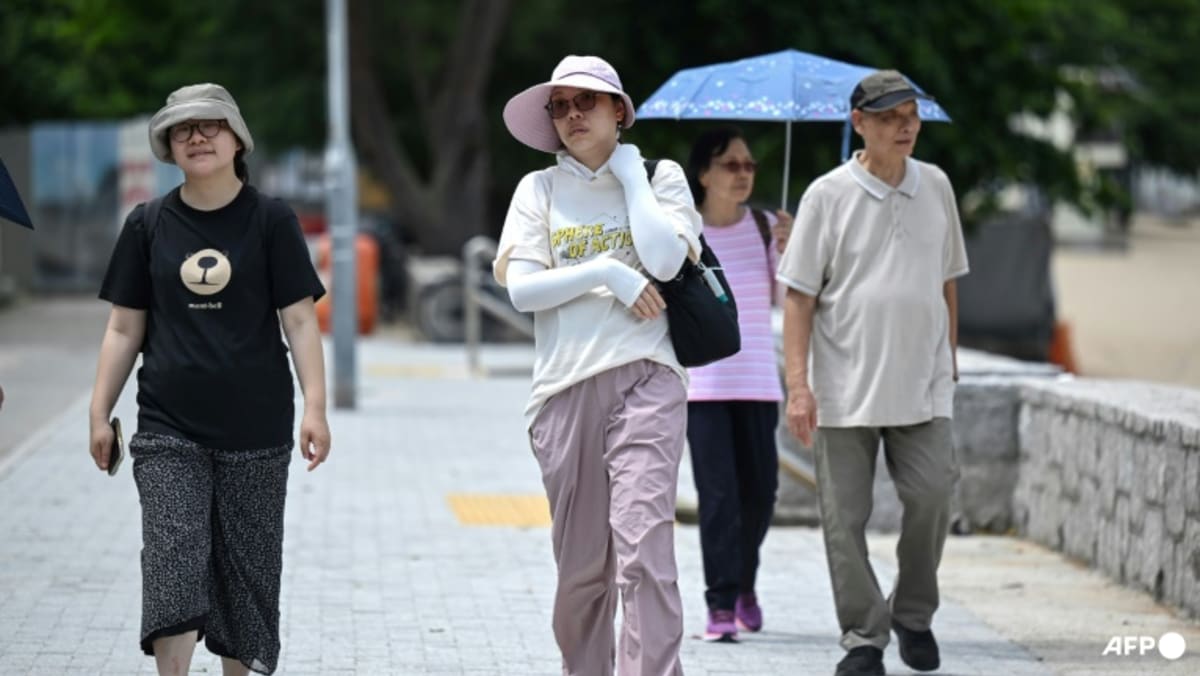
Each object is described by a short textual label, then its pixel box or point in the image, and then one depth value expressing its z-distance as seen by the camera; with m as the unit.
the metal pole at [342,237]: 30.45
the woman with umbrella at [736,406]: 13.93
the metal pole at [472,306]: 37.85
